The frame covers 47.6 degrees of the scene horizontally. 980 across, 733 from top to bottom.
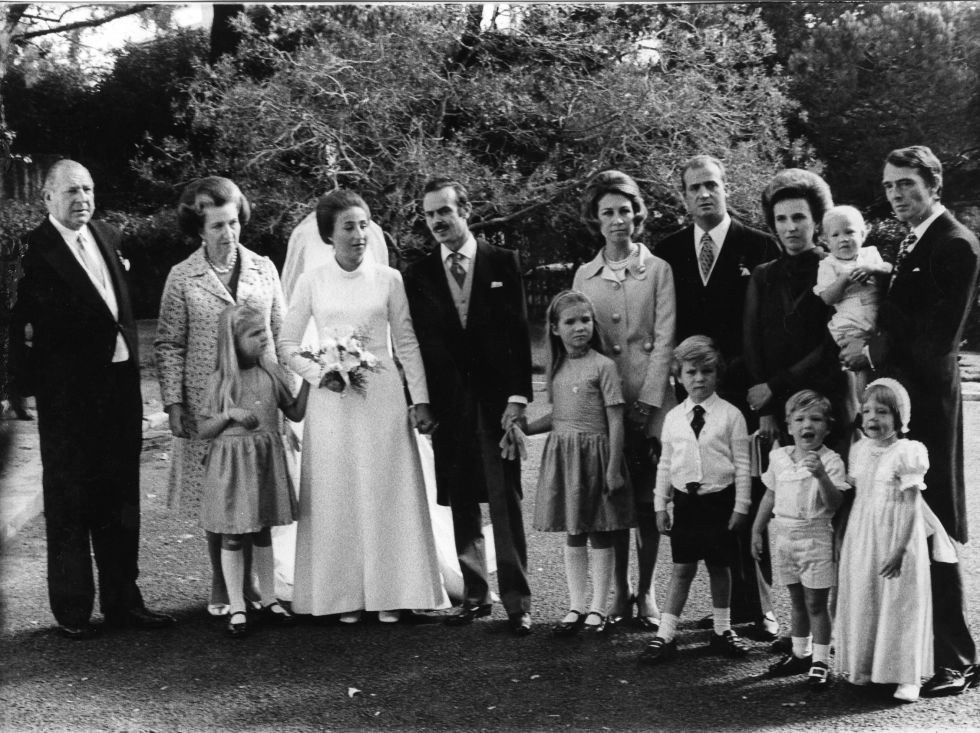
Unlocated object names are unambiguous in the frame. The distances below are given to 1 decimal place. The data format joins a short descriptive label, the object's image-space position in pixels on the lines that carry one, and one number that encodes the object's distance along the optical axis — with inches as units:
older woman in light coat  219.8
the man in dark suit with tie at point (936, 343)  188.4
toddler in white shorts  188.5
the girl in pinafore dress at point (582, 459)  209.8
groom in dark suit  219.8
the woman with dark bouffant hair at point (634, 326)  210.8
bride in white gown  222.5
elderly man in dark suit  211.5
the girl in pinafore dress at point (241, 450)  215.5
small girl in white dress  183.9
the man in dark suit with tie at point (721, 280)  209.2
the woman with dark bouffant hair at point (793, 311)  198.8
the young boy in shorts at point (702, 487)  197.0
